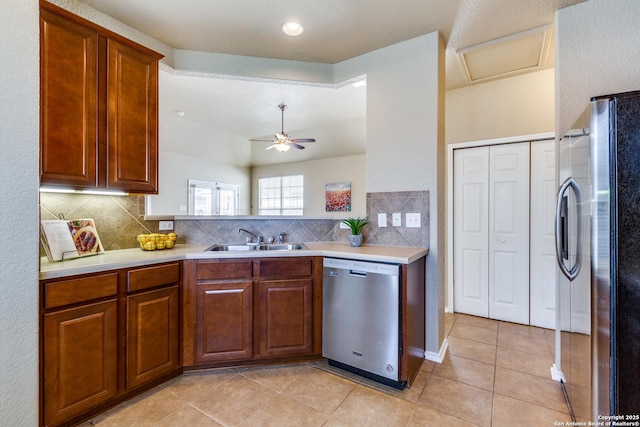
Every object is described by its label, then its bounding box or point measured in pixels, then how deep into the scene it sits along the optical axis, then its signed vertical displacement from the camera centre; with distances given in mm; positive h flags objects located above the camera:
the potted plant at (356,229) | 2441 -136
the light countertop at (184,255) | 1583 -293
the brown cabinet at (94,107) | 1613 +692
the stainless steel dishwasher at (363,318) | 1901 -752
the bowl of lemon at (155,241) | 2221 -218
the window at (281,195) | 7266 +503
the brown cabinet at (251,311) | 2078 -738
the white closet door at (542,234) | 2871 -217
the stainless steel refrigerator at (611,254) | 1091 -165
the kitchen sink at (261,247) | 2645 -315
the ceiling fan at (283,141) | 4625 +1204
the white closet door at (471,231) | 3209 -203
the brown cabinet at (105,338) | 1477 -745
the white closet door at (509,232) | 3004 -209
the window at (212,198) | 6406 +390
